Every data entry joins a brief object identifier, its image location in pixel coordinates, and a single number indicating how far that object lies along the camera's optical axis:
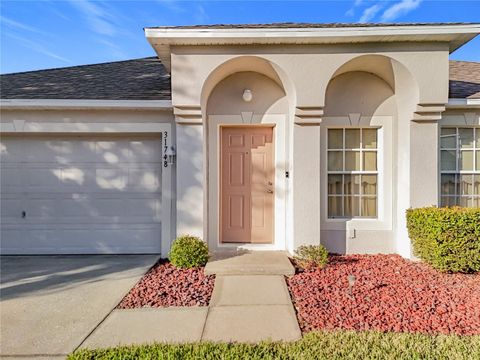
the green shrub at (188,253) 4.99
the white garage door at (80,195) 6.12
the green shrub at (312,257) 4.95
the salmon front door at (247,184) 5.99
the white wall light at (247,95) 5.73
